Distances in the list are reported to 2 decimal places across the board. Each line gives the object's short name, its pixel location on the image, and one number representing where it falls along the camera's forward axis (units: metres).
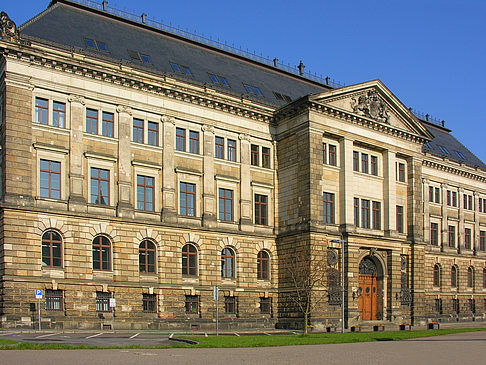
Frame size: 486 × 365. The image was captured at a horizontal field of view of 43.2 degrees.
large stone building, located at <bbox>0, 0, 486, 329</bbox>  42.38
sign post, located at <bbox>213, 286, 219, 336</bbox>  38.99
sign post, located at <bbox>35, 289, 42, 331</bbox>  39.00
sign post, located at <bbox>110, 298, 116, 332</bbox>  41.56
